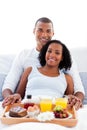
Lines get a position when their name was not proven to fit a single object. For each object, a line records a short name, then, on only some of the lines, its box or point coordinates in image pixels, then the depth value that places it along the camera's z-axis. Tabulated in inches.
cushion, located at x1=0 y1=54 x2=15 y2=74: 101.8
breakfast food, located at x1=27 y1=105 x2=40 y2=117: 67.9
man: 85.3
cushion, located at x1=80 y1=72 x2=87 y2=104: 97.7
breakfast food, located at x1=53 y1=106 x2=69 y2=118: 67.0
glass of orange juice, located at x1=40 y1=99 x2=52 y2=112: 73.0
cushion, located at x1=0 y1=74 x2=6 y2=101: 96.7
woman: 88.0
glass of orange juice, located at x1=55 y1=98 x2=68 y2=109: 74.6
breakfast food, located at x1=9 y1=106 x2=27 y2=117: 67.2
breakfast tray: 64.7
